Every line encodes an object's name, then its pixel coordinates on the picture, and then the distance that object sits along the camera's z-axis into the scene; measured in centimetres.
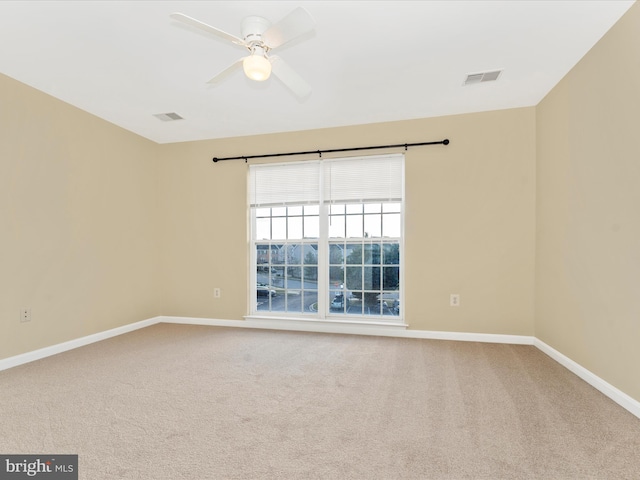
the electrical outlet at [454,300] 385
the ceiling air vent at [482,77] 296
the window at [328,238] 412
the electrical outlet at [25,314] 309
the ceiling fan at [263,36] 181
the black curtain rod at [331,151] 390
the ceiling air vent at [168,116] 383
